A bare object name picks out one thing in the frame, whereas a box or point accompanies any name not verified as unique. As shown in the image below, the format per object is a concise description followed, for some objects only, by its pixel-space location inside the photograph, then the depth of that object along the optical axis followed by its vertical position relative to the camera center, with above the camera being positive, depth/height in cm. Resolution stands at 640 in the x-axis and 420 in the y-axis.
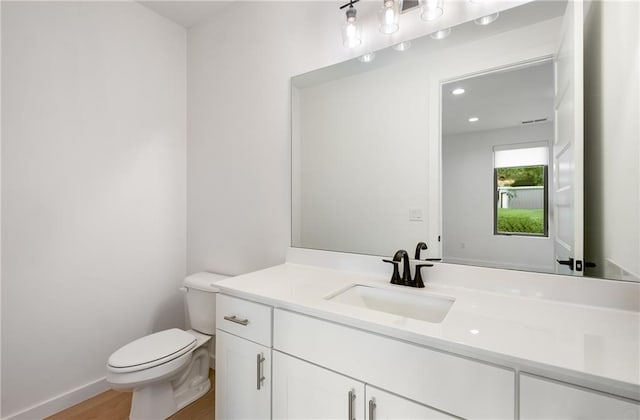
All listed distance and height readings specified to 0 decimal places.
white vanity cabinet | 68 -49
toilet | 146 -82
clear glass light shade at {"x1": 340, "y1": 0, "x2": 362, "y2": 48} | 146 +91
